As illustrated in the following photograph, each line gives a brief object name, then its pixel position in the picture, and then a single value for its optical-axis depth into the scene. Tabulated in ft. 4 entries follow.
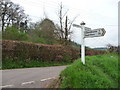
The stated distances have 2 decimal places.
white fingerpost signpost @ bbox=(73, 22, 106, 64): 14.80
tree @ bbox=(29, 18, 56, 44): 66.27
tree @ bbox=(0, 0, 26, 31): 75.85
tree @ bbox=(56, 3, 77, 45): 66.27
